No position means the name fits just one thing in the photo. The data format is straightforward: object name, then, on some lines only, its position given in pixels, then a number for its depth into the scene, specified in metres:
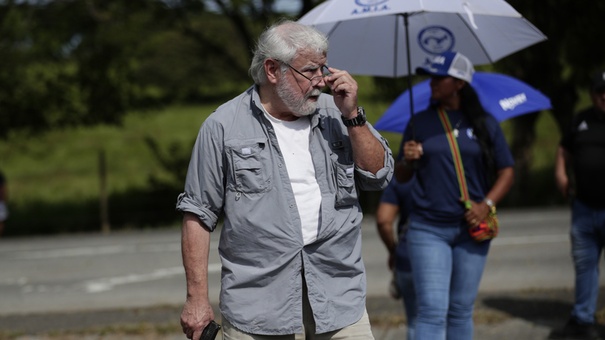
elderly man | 6.33
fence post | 32.34
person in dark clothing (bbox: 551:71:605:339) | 11.10
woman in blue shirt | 9.04
